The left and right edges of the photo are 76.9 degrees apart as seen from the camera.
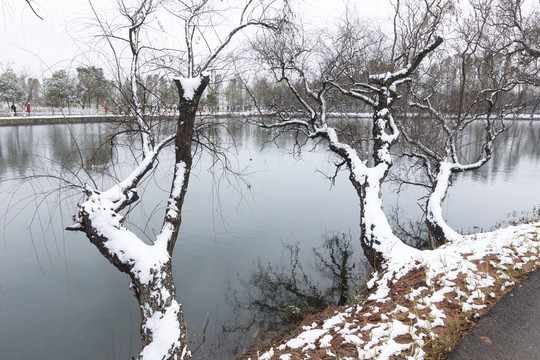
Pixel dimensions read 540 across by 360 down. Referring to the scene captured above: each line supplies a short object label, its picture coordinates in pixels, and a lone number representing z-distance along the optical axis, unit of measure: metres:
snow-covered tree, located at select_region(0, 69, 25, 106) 40.59
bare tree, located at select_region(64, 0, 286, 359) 3.72
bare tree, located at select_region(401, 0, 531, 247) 7.29
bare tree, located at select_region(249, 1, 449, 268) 5.60
